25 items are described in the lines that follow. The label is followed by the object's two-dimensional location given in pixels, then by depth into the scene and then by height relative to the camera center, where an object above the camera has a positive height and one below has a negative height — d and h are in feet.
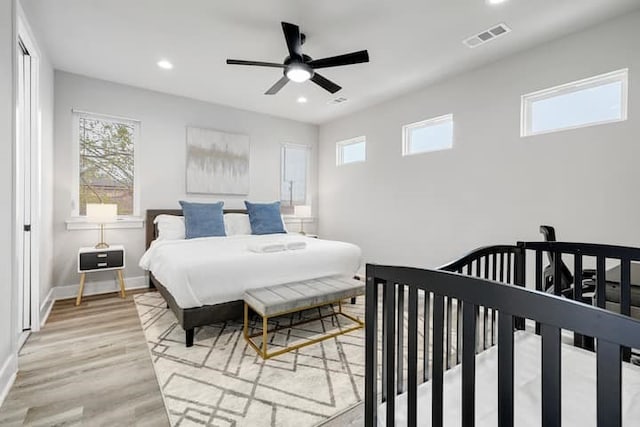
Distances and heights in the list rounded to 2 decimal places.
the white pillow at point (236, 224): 14.14 -0.72
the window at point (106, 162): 12.76 +2.01
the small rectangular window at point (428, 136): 12.53 +3.29
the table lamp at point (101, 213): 11.57 -0.20
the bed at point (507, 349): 1.88 -1.18
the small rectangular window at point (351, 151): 16.52 +3.39
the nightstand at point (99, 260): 11.28 -2.01
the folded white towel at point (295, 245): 10.44 -1.25
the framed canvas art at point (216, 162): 14.94 +2.41
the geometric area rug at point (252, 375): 5.65 -3.75
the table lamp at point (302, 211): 17.30 -0.08
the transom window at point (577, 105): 8.36 +3.23
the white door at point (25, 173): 8.63 +0.98
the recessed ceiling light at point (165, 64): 11.01 +5.31
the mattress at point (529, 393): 3.12 -2.07
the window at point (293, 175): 18.10 +2.11
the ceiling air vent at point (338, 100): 14.42 +5.33
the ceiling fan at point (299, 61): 8.23 +4.22
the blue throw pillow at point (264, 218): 14.37 -0.43
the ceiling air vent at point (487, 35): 8.59 +5.20
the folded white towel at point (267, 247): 9.80 -1.25
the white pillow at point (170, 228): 12.64 -0.82
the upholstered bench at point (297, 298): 7.72 -2.40
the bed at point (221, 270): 8.06 -1.86
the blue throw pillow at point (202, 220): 12.73 -0.48
